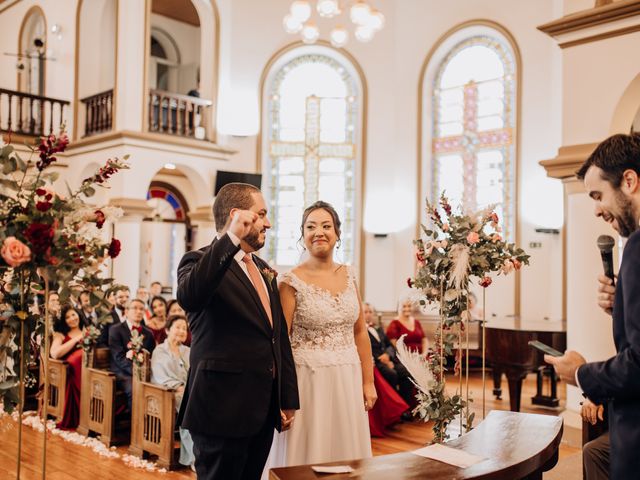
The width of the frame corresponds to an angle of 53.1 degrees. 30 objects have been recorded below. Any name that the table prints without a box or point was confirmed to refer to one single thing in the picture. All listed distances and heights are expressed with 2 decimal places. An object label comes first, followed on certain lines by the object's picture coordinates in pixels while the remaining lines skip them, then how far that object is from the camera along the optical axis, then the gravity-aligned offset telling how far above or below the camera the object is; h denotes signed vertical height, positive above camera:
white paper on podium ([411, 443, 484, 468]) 2.25 -0.66
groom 2.26 -0.31
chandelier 8.20 +3.36
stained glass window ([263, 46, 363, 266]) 12.02 +2.49
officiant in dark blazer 1.81 -0.14
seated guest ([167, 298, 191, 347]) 6.99 -0.46
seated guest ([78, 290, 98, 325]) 6.59 -0.53
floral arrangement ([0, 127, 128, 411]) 1.96 +0.07
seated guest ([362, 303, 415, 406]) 6.99 -1.07
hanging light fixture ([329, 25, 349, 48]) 9.17 +3.38
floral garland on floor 5.07 -1.56
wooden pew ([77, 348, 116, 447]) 5.69 -1.20
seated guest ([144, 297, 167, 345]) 6.90 -0.58
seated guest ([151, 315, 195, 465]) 5.27 -0.76
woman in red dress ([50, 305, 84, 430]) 6.27 -0.89
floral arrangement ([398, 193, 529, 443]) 3.74 -0.02
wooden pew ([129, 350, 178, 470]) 5.03 -1.23
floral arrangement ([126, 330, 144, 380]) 5.39 -0.73
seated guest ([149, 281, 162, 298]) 10.37 -0.34
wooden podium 2.10 -0.68
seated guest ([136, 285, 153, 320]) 8.60 -0.36
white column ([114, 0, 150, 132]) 10.41 +3.32
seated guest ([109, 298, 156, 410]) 6.09 -0.70
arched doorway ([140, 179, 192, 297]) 13.48 +0.69
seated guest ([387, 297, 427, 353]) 7.54 -0.67
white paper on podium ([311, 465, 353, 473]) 2.10 -0.66
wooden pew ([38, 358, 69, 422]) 6.31 -1.21
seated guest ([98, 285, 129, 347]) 6.60 -0.52
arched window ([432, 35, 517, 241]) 10.79 +2.61
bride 2.99 -0.42
